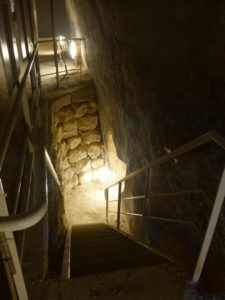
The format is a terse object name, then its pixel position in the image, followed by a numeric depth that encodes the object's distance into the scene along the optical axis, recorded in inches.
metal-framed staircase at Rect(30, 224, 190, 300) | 70.2
